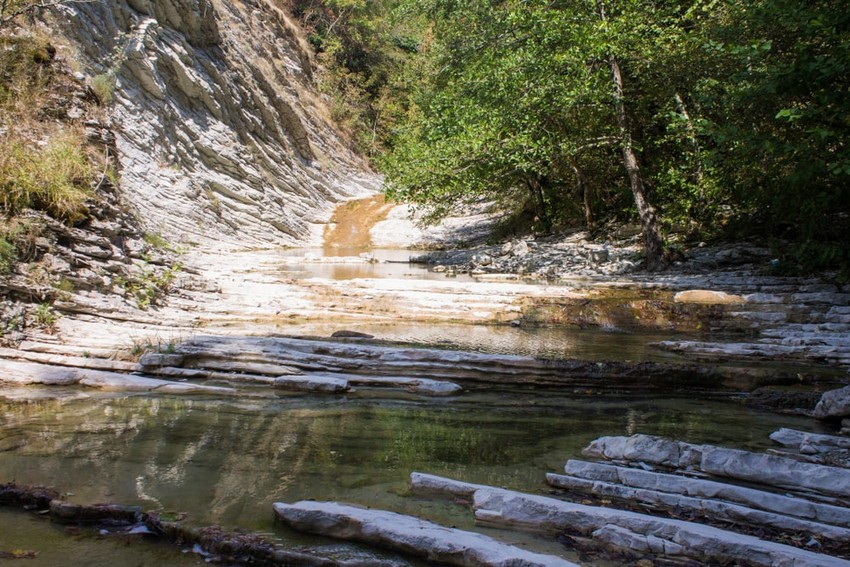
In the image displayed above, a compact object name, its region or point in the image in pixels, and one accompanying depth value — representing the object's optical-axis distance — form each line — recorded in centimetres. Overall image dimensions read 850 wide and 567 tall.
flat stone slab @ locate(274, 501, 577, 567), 266
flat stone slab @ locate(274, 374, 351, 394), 554
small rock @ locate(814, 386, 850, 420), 454
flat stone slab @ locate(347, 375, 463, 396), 555
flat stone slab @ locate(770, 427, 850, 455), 400
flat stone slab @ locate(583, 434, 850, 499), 344
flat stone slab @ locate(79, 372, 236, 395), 548
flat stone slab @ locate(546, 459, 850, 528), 306
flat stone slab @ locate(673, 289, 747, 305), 903
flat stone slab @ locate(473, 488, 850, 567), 267
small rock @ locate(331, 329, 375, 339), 739
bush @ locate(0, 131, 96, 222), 711
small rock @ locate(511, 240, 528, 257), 1670
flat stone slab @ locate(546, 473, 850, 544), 293
